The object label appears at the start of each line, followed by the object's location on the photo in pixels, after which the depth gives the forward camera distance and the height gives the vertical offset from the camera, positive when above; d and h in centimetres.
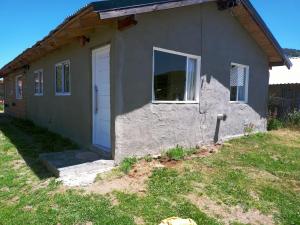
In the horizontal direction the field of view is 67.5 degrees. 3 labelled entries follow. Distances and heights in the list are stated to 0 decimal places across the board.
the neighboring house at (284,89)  1115 +51
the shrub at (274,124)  965 -115
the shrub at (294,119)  1013 -96
